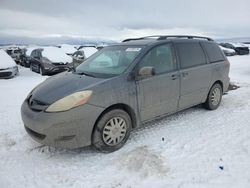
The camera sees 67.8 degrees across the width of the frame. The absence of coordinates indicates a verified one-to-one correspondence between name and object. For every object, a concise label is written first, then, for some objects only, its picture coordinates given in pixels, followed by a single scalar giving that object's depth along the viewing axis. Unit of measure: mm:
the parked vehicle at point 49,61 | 9697
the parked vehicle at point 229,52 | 19594
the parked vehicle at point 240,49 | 21083
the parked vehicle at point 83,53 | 12896
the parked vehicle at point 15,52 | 17992
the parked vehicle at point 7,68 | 8450
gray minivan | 2529
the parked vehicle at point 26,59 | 12400
